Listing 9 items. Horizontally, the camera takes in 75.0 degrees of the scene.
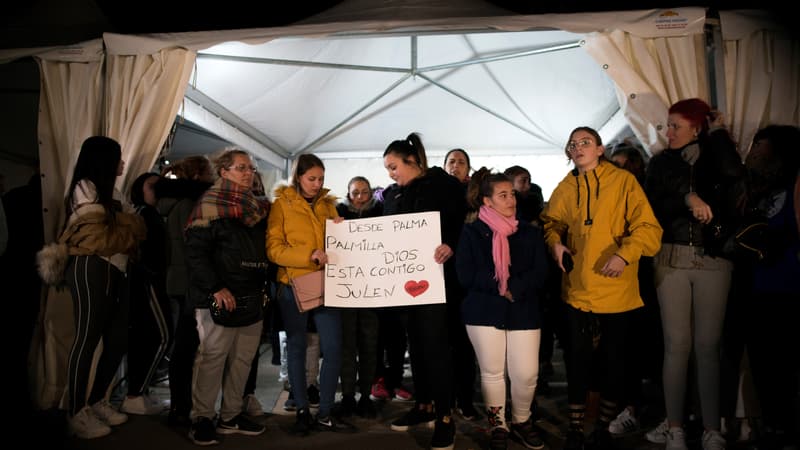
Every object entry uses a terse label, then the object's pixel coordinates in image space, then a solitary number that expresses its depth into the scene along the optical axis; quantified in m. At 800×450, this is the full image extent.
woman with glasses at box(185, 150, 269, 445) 2.95
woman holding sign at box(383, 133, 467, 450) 2.94
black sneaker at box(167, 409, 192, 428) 3.35
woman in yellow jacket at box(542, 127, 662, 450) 2.71
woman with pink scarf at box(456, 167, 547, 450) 2.84
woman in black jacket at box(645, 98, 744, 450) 2.75
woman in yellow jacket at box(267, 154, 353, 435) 3.09
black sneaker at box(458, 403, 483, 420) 3.43
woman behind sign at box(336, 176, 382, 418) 3.48
